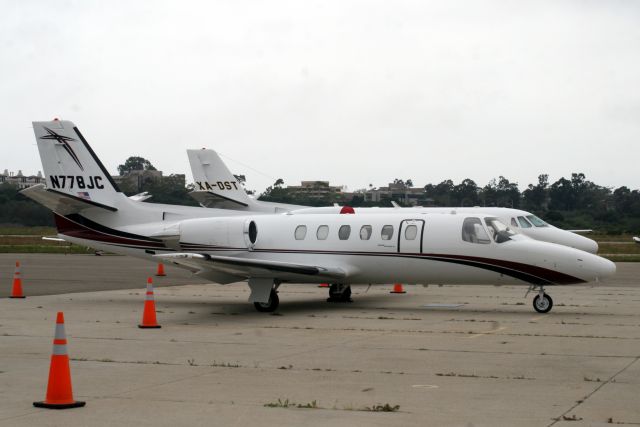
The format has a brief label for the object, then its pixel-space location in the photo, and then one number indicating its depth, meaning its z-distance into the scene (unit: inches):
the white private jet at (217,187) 1672.0
